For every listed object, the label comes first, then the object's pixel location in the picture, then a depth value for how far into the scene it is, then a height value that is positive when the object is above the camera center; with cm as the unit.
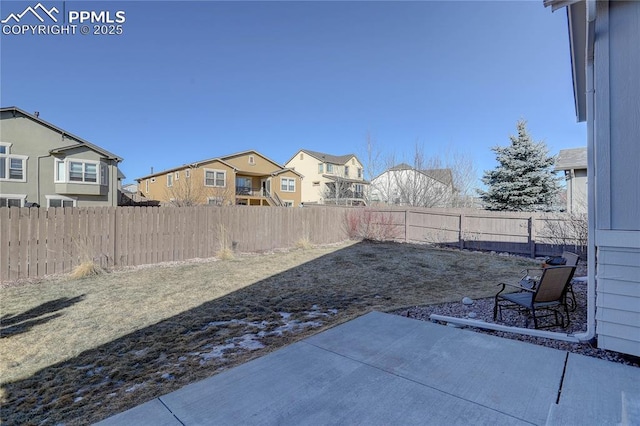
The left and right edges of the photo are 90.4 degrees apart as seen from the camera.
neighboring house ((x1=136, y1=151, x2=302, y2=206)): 2802 +290
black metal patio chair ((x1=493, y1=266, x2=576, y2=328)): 356 -96
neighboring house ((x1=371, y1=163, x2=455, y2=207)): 2128 +178
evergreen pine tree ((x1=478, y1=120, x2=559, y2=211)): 1527 +178
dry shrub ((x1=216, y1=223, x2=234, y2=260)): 965 -102
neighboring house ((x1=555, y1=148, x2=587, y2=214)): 1405 +160
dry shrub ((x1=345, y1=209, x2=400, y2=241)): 1390 -58
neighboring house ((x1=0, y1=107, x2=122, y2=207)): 1856 +291
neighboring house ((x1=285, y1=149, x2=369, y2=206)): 3756 +465
